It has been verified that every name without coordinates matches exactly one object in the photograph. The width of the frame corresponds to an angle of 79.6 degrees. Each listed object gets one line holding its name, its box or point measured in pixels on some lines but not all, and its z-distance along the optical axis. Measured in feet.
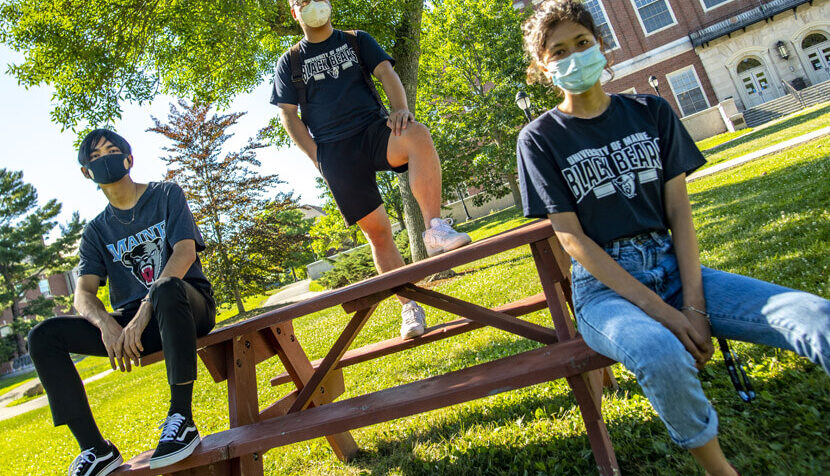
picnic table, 6.59
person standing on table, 10.55
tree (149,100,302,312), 66.80
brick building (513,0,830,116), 91.25
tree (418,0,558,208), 80.43
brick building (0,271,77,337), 163.43
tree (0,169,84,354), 120.88
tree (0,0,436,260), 29.43
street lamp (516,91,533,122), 55.77
